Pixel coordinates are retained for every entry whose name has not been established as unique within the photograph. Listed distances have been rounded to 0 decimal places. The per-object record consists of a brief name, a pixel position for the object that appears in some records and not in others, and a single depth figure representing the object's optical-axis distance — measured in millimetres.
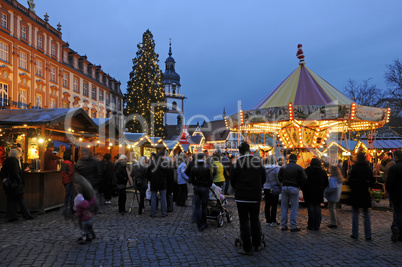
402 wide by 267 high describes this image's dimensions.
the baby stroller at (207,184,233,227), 8267
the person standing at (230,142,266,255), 5719
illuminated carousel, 12438
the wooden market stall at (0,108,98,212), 9688
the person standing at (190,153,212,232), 7816
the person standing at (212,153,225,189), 11070
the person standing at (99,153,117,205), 9773
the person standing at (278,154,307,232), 7660
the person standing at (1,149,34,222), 8523
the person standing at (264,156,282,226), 8320
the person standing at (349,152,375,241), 6812
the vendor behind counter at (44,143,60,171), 10609
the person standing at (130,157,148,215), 9961
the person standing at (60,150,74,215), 9242
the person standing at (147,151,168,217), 9356
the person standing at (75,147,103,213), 6703
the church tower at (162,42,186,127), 94125
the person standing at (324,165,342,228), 8086
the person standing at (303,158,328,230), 7788
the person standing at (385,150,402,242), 6723
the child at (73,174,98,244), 6348
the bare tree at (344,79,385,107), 38128
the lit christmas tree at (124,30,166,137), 37219
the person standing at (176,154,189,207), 11445
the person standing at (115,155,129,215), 9945
